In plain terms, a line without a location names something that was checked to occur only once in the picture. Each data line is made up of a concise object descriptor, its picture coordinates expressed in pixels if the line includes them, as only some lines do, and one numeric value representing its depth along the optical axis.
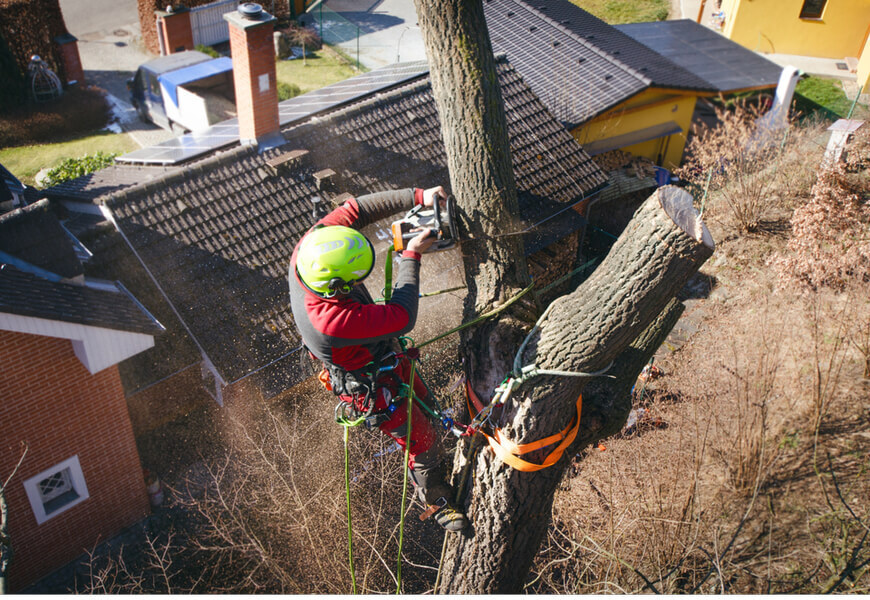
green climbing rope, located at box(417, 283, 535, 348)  3.64
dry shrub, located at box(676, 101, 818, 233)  11.62
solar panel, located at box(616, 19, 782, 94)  16.30
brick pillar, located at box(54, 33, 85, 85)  18.59
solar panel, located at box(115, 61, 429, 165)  9.70
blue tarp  16.42
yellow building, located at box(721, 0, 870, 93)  18.39
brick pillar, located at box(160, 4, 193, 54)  19.70
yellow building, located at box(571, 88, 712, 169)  12.99
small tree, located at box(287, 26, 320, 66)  20.66
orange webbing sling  3.71
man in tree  3.57
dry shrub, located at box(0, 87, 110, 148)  16.91
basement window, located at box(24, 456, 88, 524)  7.14
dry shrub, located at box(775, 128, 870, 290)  9.26
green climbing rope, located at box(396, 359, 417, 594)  3.99
